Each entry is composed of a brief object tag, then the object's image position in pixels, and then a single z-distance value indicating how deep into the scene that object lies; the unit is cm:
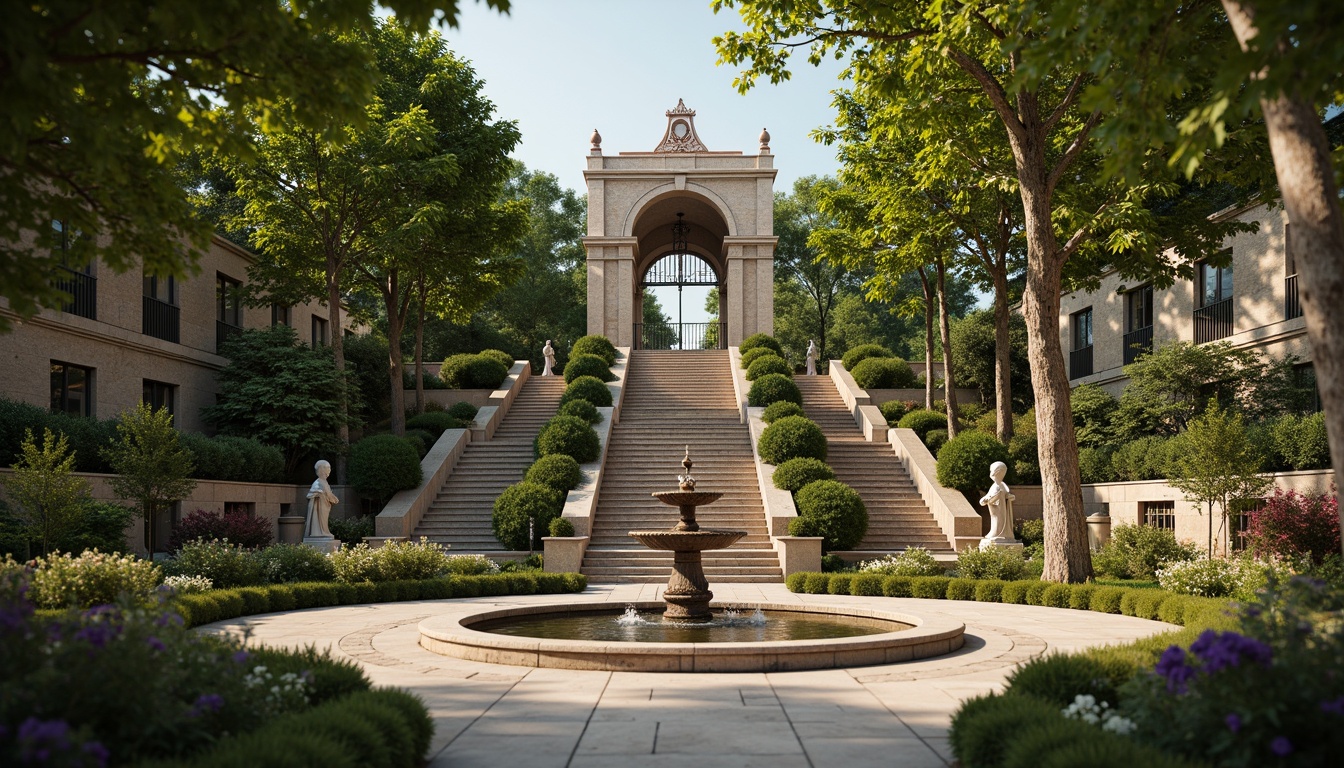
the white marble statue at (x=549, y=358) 3709
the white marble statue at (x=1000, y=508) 1997
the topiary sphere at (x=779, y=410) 2770
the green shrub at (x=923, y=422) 2989
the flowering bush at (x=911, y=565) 1888
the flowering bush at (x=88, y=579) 1160
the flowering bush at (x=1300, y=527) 1609
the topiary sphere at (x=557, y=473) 2306
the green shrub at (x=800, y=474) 2300
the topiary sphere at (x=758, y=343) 3697
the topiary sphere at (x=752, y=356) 3453
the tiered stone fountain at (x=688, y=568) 1409
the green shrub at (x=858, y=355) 3847
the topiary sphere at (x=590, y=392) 2961
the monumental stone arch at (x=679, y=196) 4125
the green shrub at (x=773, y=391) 2967
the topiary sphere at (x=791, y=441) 2448
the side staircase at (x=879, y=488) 2292
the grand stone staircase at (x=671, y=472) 2111
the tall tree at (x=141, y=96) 536
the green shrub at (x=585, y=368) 3262
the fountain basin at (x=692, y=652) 1005
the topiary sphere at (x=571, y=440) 2478
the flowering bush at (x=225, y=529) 1917
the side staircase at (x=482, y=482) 2341
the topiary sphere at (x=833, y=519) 2106
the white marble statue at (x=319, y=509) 2033
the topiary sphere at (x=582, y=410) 2775
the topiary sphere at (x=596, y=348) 3538
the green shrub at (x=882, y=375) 3609
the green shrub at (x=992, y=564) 1803
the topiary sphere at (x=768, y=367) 3203
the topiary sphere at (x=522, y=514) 2169
